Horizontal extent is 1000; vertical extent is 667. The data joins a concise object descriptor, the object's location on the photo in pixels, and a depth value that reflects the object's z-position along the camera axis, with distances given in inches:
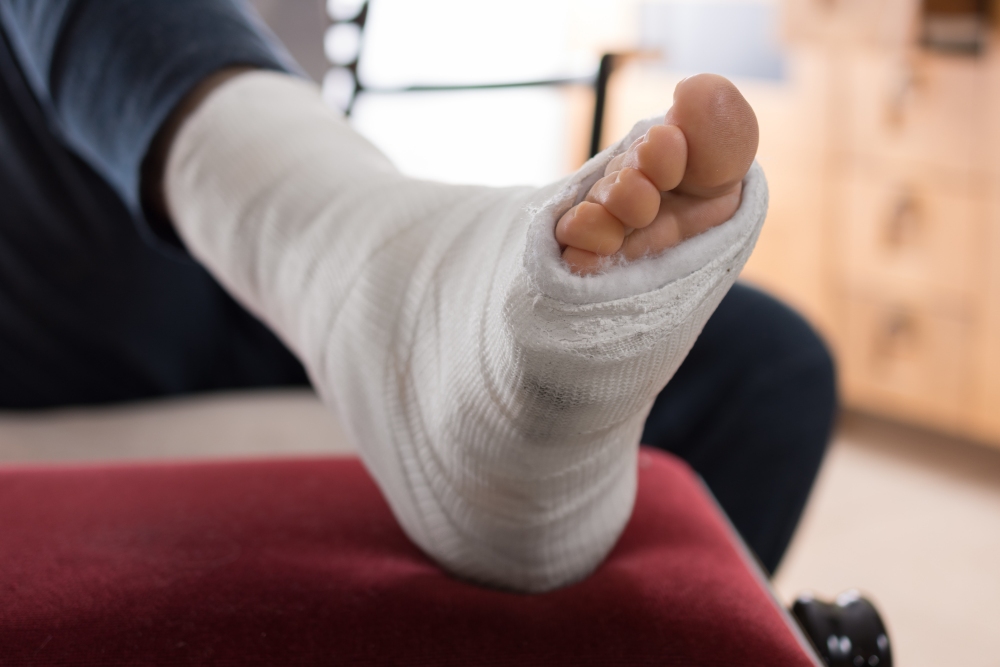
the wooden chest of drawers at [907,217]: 56.1
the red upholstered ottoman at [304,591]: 14.7
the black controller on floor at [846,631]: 17.3
